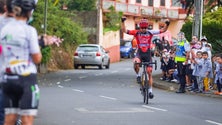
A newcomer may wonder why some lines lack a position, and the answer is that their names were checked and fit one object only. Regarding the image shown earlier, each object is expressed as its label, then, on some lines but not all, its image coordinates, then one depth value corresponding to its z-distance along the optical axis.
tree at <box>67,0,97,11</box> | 60.38
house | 58.34
